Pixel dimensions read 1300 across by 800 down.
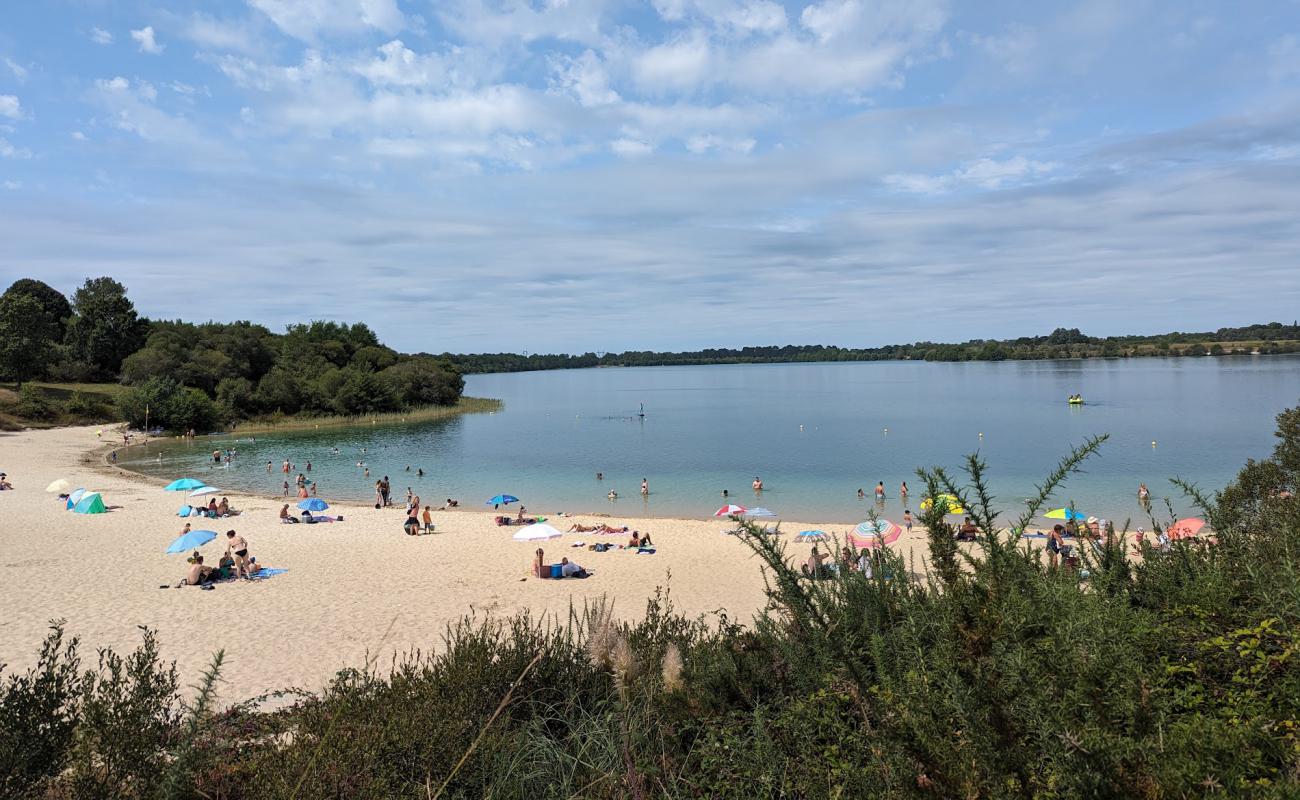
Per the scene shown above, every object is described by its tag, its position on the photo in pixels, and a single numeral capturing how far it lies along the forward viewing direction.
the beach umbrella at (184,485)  27.50
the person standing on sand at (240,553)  17.02
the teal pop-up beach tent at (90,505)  25.06
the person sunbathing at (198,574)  16.27
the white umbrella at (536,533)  21.20
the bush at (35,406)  54.81
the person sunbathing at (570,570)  17.72
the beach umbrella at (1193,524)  18.62
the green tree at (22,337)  58.41
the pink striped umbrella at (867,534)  18.25
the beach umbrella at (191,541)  18.45
